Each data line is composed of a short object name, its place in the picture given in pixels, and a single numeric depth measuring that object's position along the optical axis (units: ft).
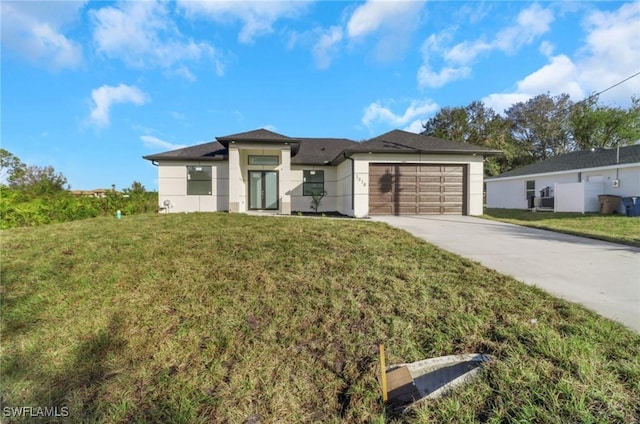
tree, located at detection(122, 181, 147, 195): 46.83
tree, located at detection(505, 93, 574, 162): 100.37
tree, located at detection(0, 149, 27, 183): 88.89
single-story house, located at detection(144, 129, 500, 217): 38.37
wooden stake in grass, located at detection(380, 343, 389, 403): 7.39
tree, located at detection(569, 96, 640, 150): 86.42
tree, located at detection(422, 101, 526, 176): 98.89
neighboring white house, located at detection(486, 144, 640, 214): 45.50
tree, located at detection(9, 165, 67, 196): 43.59
